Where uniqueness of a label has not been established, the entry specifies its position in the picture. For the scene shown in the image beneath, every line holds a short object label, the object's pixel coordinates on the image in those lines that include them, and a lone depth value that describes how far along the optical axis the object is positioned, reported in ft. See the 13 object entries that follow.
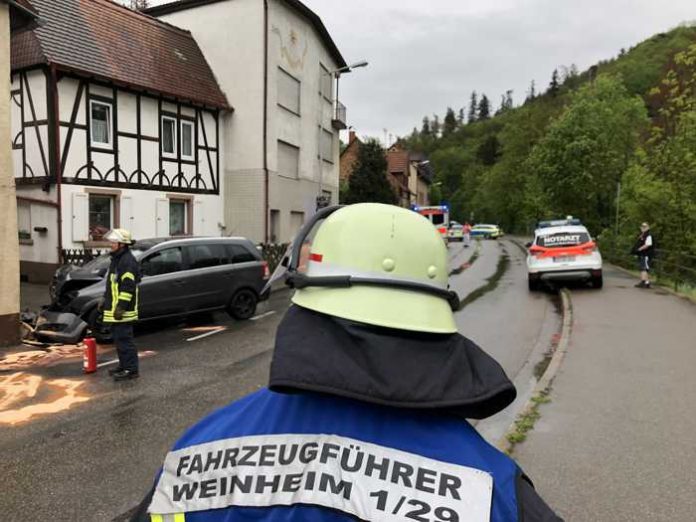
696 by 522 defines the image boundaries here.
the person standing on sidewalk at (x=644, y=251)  48.93
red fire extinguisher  24.97
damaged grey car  33.86
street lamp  83.97
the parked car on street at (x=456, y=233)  166.79
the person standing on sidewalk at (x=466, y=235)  134.31
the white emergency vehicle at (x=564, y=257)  48.65
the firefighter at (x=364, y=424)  3.64
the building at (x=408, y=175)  219.41
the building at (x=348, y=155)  184.34
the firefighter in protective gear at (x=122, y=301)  23.95
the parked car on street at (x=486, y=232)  192.03
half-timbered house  55.11
